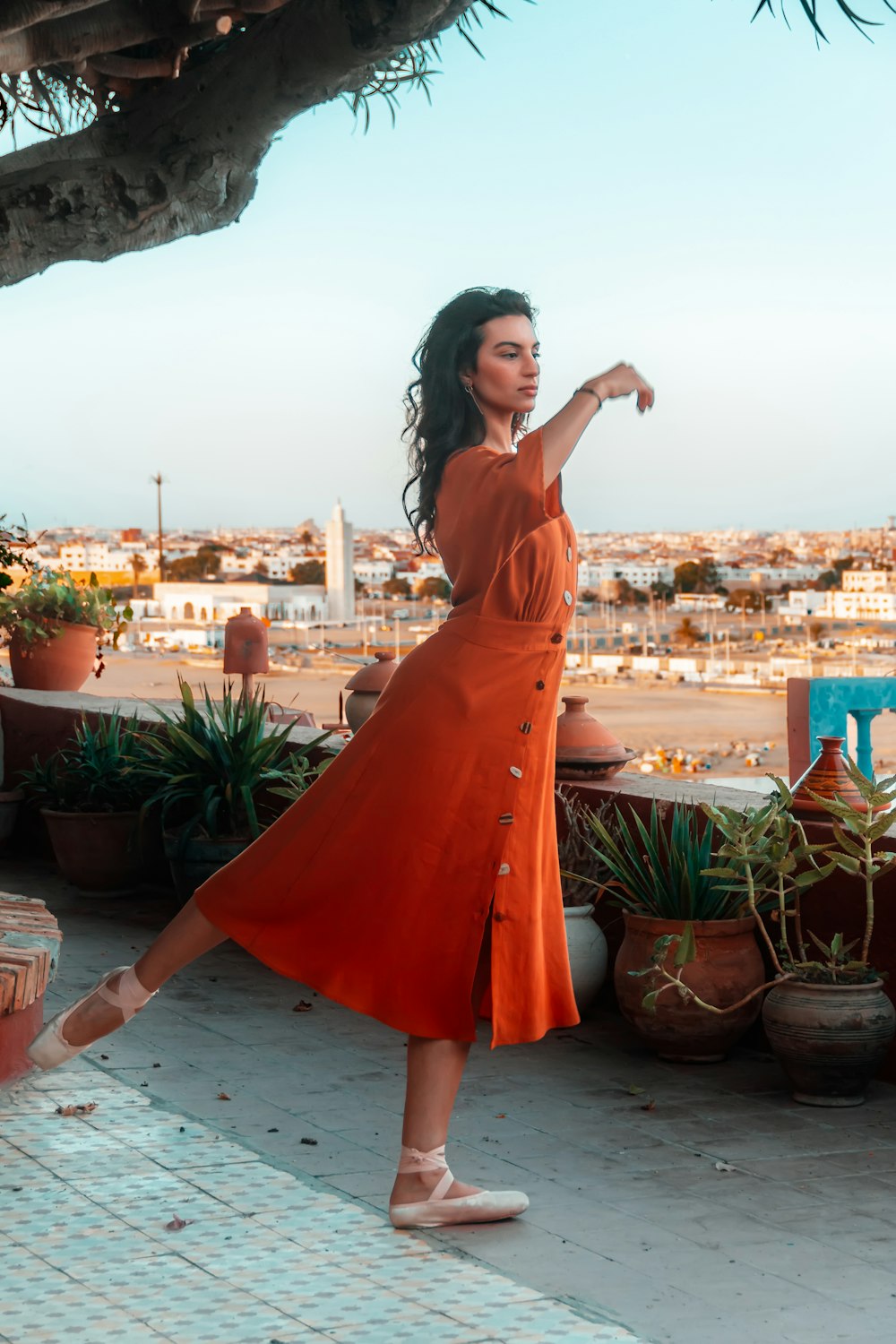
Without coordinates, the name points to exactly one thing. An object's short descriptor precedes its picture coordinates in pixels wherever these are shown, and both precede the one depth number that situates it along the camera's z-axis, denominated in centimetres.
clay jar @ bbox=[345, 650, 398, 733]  658
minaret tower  9124
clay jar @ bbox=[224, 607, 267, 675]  783
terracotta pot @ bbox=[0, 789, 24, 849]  769
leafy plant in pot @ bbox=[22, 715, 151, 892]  671
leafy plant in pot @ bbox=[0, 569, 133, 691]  886
